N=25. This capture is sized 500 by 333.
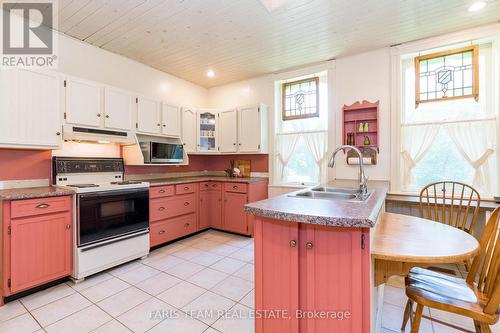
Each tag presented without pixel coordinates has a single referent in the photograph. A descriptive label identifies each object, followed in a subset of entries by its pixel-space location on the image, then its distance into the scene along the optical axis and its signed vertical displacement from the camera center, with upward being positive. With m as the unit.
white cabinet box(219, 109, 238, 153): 4.25 +0.66
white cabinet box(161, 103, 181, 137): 3.67 +0.76
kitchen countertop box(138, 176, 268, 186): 3.38 -0.22
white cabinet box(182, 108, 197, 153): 4.02 +0.66
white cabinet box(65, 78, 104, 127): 2.61 +0.75
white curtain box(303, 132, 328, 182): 3.78 +0.32
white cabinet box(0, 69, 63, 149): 2.19 +0.58
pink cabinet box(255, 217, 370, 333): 1.16 -0.60
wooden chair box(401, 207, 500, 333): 1.16 -0.73
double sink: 2.01 -0.25
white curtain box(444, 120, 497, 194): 2.70 +0.24
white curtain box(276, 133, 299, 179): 4.10 +0.35
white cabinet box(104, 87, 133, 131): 2.94 +0.76
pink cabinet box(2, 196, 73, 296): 2.01 -0.70
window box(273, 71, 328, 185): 3.82 +0.59
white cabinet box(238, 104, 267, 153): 4.05 +0.66
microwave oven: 3.36 +0.23
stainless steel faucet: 1.96 -0.16
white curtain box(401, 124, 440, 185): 3.01 +0.30
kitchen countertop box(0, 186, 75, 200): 2.00 -0.24
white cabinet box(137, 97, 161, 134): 3.32 +0.75
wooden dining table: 1.16 -0.44
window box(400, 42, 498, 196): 2.72 +0.56
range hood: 2.60 +0.39
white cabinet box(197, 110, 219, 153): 4.30 +0.67
